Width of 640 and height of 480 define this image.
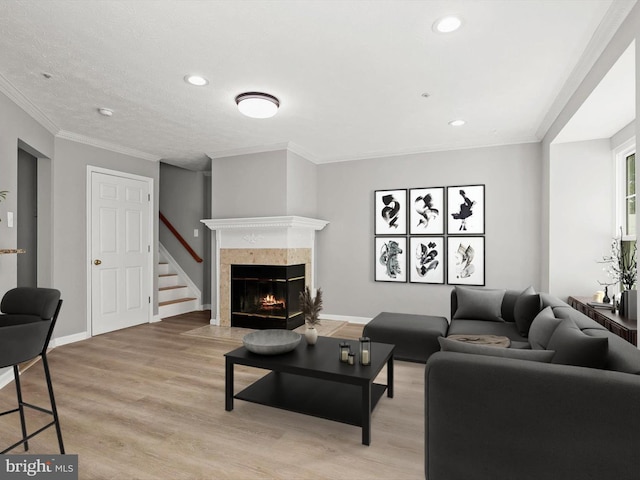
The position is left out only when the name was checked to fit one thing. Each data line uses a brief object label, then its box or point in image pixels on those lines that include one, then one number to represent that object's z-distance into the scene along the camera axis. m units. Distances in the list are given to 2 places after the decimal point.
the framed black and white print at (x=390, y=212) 5.20
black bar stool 1.58
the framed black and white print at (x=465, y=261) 4.80
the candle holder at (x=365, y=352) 2.35
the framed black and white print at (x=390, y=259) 5.20
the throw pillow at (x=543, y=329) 2.30
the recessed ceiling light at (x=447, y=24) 2.15
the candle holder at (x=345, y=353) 2.43
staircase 5.98
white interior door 4.71
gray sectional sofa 1.38
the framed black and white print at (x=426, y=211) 4.99
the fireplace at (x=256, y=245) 4.91
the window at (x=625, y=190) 3.57
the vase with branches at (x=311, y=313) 2.73
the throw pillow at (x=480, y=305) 3.73
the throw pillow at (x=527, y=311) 3.19
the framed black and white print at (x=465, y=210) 4.80
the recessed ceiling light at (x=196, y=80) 2.90
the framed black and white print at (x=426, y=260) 4.99
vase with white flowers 2.87
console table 2.48
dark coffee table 2.20
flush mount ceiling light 3.20
